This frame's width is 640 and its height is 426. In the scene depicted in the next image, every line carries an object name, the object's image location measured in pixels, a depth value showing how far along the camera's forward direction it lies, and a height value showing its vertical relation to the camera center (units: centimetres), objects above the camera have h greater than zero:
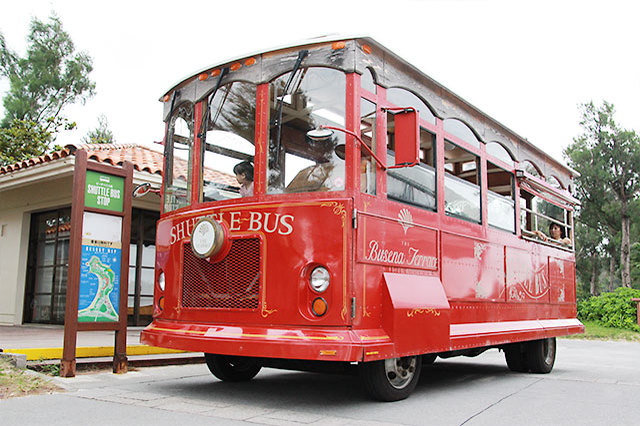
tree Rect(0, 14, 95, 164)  2338 +855
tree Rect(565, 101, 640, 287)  3019 +638
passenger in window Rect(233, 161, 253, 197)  522 +100
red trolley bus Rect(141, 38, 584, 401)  467 +60
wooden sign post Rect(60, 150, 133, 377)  601 +34
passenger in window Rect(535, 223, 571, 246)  881 +90
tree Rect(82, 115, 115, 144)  3788 +1017
